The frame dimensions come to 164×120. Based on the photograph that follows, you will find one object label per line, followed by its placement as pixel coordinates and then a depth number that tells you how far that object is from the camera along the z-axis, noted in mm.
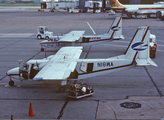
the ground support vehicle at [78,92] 20436
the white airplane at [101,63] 22797
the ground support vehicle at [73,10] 144900
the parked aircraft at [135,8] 101000
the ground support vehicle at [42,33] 50438
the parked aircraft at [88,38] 37938
